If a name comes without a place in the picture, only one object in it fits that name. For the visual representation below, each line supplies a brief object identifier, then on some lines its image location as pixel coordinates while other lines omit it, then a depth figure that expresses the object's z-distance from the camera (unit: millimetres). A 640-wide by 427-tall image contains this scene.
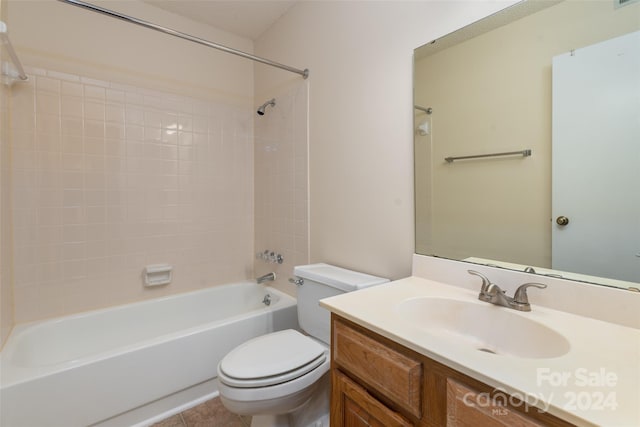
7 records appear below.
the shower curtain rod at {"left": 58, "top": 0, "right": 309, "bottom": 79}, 1240
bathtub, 1242
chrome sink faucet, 907
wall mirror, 837
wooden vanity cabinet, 579
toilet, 1154
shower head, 2213
